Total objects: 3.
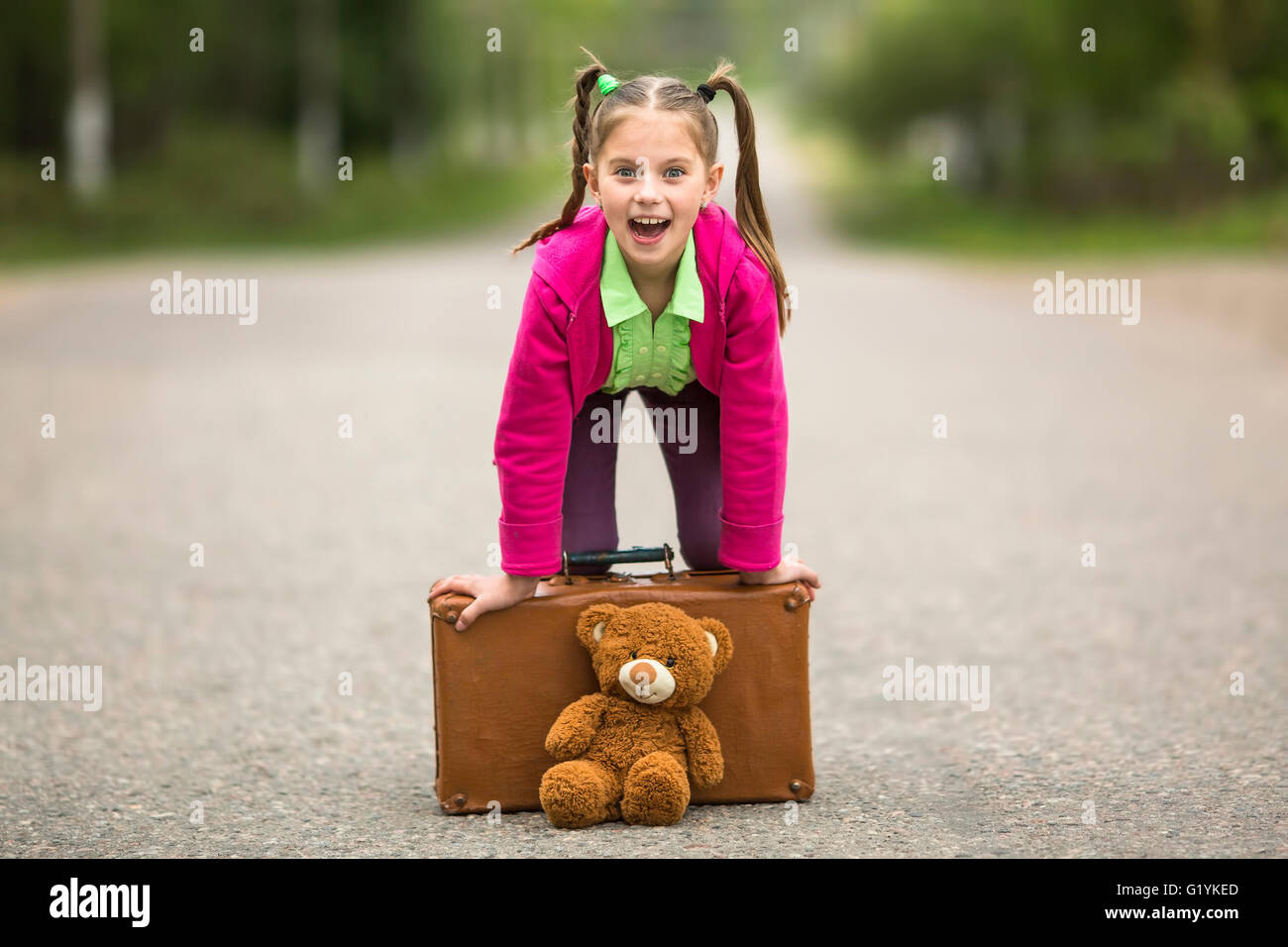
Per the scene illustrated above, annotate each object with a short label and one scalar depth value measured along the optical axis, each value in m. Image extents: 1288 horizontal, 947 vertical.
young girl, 3.34
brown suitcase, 3.47
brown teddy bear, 3.34
